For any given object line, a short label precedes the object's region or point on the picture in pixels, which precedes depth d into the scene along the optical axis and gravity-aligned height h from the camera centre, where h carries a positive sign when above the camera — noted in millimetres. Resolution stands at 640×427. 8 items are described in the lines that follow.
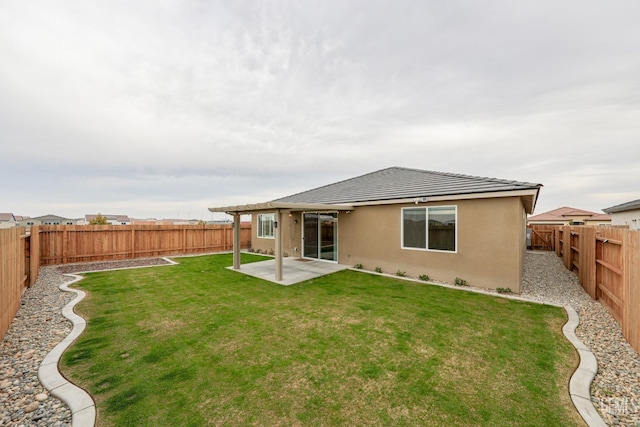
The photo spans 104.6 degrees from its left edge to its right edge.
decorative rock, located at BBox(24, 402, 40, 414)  2647 -2085
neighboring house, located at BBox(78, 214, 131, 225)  58172 -769
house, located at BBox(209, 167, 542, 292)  7309 -429
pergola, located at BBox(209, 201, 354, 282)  8203 +172
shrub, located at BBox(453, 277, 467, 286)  7883 -2177
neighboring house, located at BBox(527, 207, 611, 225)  29625 -475
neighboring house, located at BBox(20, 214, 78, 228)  51188 -835
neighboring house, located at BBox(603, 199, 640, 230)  14328 -51
